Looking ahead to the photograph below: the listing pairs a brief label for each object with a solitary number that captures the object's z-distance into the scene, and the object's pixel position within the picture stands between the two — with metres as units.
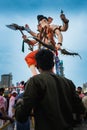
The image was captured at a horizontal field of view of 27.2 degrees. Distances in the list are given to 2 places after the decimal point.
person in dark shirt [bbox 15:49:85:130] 1.38
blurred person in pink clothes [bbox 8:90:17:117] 5.06
